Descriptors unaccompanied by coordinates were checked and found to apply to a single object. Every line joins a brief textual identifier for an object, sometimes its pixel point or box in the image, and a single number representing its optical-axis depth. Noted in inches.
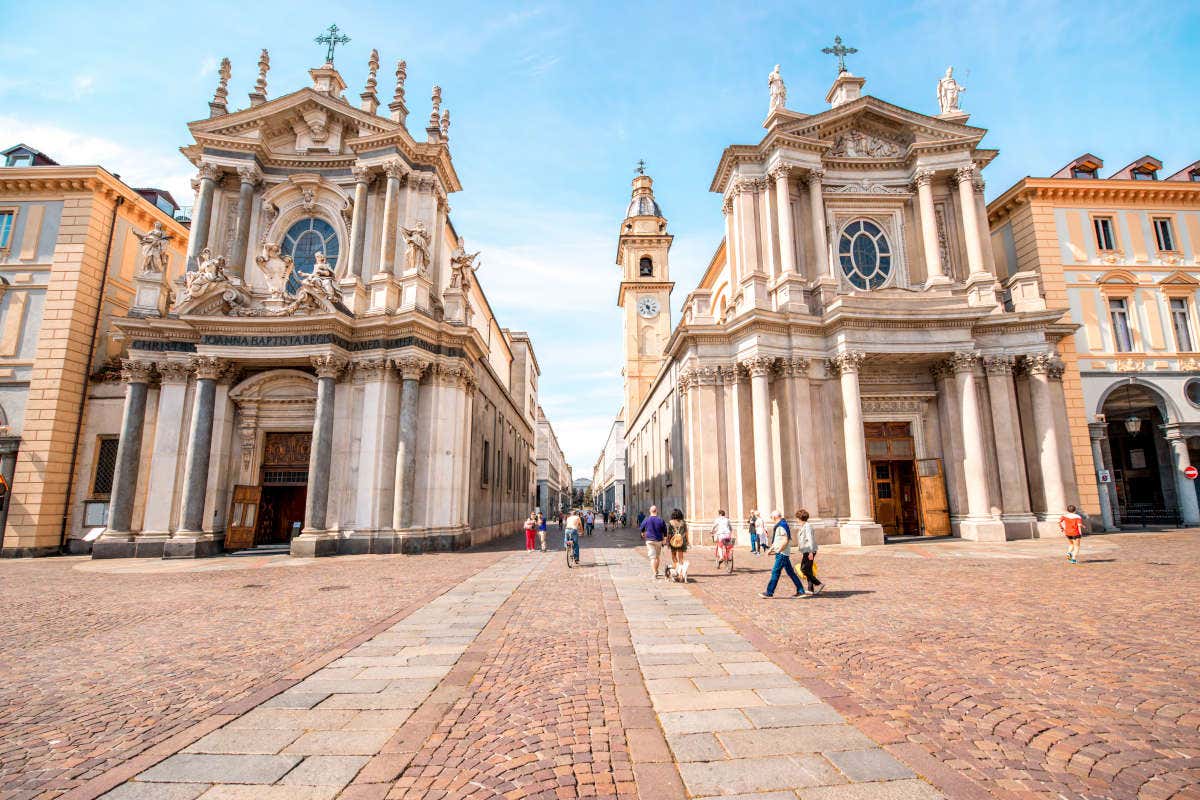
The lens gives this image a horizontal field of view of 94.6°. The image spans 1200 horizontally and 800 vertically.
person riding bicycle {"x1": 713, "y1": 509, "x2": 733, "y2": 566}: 588.1
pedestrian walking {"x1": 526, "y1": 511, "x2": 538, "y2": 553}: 910.6
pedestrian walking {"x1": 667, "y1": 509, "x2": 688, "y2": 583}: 508.7
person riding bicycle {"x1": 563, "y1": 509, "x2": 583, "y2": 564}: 658.8
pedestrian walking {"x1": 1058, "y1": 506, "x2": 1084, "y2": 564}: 562.3
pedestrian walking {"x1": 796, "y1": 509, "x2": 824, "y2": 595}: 423.5
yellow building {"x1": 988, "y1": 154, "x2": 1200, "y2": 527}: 1019.9
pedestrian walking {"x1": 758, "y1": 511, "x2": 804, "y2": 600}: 414.9
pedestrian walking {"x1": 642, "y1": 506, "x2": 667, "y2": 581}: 540.4
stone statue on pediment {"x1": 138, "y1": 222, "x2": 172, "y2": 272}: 880.9
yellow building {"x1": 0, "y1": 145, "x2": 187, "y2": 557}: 874.8
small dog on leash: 504.4
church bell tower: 2057.1
